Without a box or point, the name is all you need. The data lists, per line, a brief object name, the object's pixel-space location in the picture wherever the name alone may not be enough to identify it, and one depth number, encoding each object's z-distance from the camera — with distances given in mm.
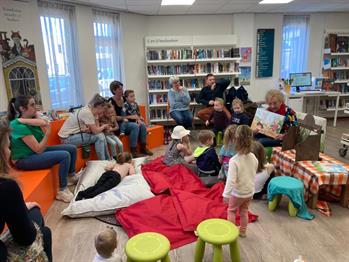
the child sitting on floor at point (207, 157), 3335
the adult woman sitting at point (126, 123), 4453
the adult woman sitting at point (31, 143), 2834
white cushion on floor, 2742
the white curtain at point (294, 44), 6734
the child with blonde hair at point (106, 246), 1642
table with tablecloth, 2715
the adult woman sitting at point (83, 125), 3660
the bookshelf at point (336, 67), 6758
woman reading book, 3600
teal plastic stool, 2658
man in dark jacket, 5445
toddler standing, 2164
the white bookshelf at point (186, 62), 6121
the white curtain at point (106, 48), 5523
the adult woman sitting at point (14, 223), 1294
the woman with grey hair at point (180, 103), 5191
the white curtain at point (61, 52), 4684
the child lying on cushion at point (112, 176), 2932
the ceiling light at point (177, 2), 5066
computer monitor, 6340
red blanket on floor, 2459
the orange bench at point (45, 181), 2617
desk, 6191
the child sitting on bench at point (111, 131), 4039
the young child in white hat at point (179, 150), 3621
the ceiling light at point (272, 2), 5317
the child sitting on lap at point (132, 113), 4600
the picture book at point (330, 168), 2762
